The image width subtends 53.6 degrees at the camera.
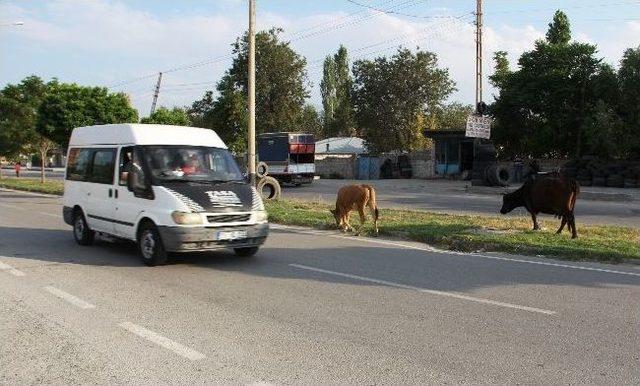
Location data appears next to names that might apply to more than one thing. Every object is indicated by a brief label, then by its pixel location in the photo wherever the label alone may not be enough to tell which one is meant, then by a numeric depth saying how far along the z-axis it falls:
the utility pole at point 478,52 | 28.33
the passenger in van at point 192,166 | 10.12
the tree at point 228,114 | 49.72
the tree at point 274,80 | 50.78
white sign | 26.56
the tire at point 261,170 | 22.67
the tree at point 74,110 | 30.28
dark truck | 35.28
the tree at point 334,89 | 78.81
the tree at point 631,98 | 30.88
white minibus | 9.35
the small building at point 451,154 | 42.41
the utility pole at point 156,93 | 66.56
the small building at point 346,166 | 45.56
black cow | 12.56
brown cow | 13.26
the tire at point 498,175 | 29.50
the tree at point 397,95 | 49.06
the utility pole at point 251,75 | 20.66
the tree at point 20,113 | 36.34
